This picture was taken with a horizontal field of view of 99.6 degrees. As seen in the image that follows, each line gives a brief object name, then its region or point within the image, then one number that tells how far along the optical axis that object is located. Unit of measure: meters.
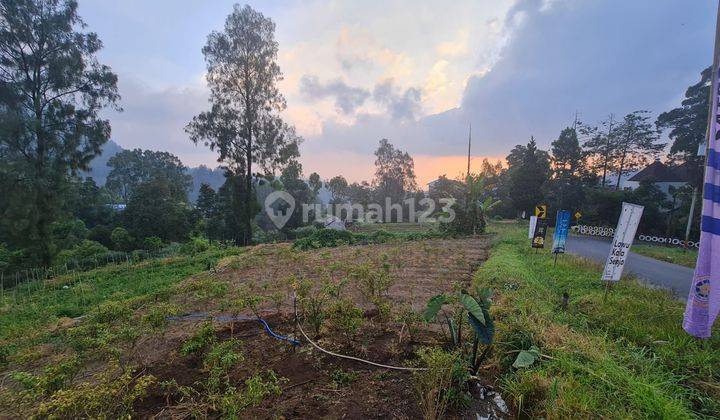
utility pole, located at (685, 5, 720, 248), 3.65
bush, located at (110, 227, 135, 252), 19.86
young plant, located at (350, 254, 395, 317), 4.86
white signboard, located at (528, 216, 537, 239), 11.45
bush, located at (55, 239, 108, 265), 13.93
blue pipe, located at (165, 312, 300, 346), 3.95
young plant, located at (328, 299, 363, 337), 3.69
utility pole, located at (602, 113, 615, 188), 28.59
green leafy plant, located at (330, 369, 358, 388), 3.09
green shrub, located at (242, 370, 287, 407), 2.25
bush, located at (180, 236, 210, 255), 14.56
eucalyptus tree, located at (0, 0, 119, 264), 11.40
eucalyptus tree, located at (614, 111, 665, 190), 27.39
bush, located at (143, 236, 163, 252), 17.94
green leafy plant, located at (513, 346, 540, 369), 3.07
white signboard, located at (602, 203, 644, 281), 5.11
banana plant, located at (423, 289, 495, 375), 2.87
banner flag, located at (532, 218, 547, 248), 9.91
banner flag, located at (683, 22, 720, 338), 3.52
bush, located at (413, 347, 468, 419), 2.61
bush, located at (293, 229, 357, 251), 15.86
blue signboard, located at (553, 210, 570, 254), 8.33
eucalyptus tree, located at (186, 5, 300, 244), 16.80
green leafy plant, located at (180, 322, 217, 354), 3.57
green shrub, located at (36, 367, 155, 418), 2.00
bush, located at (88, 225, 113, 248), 22.34
